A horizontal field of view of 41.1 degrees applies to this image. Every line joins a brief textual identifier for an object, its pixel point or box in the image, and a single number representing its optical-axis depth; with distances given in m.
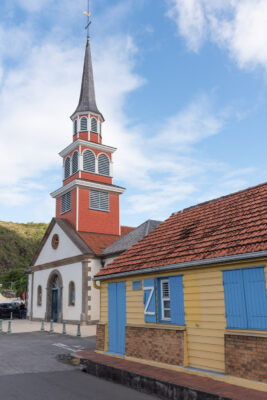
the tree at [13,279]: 66.44
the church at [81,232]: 25.75
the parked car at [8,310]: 31.44
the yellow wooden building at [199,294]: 7.82
